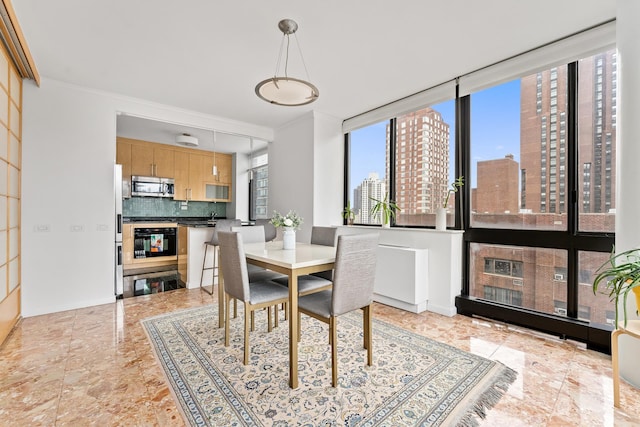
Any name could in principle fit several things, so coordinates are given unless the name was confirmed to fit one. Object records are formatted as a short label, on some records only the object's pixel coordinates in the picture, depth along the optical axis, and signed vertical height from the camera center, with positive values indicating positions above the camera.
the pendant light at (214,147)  4.93 +1.35
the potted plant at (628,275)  1.44 -0.30
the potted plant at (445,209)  3.12 +0.07
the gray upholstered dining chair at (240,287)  1.97 -0.55
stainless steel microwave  5.36 +0.52
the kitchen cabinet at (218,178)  6.25 +0.79
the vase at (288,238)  2.52 -0.21
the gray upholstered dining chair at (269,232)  4.30 -0.27
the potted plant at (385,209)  3.74 +0.08
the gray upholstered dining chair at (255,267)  2.67 -0.55
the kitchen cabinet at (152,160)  5.41 +1.04
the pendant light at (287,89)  2.05 +0.93
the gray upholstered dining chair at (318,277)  2.28 -0.57
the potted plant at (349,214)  4.35 +0.01
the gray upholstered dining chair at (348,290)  1.78 -0.50
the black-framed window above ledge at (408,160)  3.33 +0.73
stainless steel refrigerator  3.46 -0.33
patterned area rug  1.50 -1.05
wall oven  5.30 -0.55
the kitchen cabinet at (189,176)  5.88 +0.78
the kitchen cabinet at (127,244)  5.16 -0.57
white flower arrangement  2.48 -0.06
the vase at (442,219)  3.16 -0.04
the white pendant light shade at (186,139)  4.87 +1.27
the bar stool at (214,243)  3.72 -0.41
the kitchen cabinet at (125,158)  5.21 +1.02
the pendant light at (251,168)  5.56 +0.94
